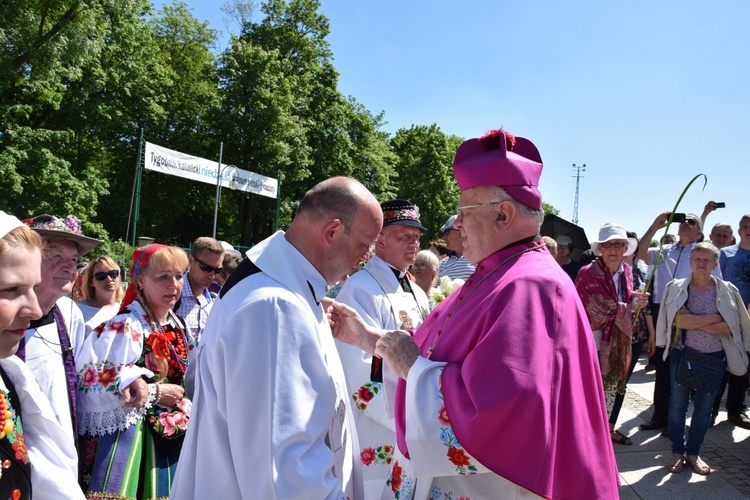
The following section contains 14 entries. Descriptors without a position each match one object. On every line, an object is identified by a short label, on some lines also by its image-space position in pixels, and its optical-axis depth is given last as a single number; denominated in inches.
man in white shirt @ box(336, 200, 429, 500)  129.7
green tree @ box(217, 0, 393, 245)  1069.8
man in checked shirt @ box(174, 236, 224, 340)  192.2
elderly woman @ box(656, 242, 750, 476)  213.2
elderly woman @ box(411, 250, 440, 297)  214.8
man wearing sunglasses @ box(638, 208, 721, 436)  257.4
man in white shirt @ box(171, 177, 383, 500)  67.6
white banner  698.8
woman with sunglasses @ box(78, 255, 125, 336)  193.8
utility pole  2475.1
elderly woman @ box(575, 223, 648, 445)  228.2
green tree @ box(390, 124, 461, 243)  1443.2
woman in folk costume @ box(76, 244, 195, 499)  116.3
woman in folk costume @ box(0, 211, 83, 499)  63.7
